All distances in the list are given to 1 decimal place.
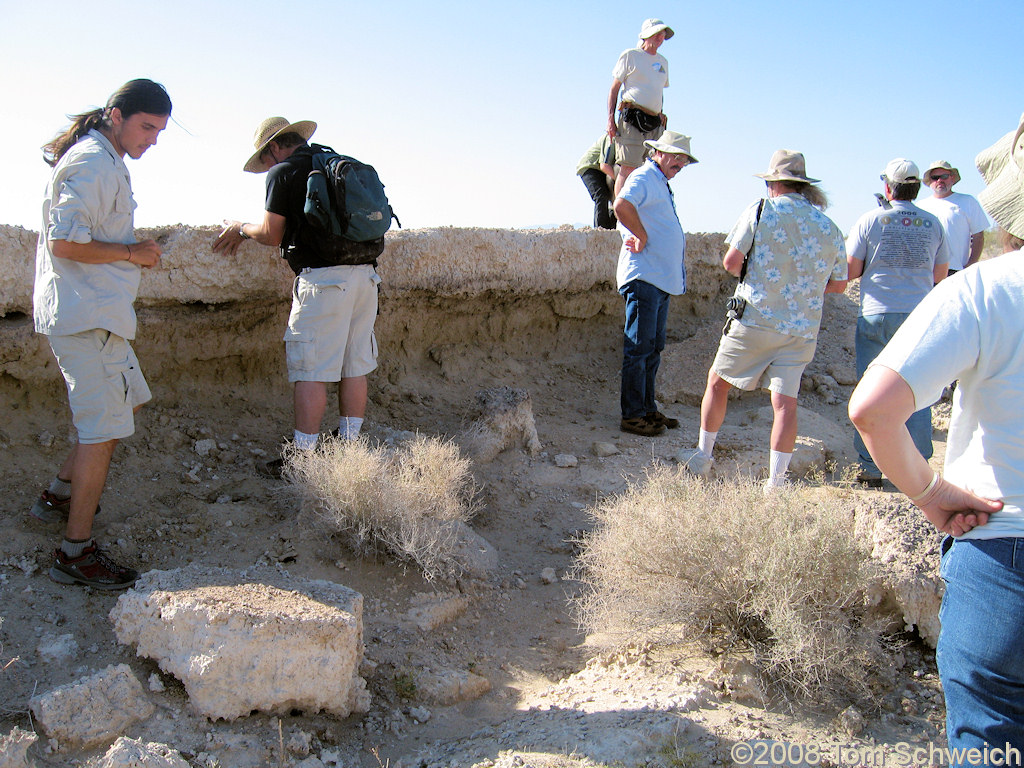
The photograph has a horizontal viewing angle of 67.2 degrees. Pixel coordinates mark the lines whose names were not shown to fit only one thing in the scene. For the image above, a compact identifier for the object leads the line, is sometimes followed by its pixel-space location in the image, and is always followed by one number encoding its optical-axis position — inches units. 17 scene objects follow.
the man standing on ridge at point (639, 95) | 249.3
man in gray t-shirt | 173.6
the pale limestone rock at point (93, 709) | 89.3
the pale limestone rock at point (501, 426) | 189.0
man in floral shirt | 159.6
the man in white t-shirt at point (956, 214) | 230.8
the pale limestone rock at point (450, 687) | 110.0
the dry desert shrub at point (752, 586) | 105.3
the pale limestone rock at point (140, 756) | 82.6
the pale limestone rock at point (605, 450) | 201.8
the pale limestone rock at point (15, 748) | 79.5
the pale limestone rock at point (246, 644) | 96.0
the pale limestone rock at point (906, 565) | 118.6
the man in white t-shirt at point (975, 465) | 62.7
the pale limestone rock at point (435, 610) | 128.5
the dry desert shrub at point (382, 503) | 136.8
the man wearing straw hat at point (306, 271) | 151.5
